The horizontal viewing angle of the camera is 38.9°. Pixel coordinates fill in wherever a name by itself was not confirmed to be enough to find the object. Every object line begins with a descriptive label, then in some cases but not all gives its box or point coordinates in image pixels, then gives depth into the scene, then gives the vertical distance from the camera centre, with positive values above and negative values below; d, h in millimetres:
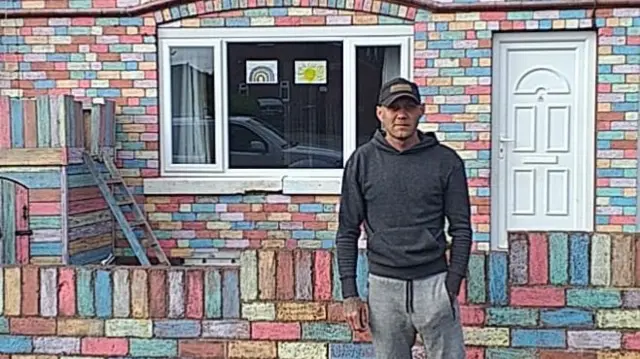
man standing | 3088 -299
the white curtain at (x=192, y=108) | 7793 +282
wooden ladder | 6953 -524
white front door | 7305 +77
